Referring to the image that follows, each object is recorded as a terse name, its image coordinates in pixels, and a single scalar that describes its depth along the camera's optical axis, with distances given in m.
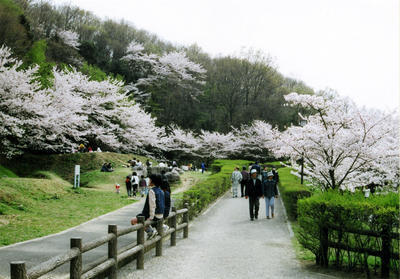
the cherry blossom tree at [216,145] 42.64
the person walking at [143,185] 19.09
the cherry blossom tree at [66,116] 19.75
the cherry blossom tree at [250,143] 43.53
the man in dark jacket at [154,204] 7.07
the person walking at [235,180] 18.41
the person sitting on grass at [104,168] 23.81
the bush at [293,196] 12.70
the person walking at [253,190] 12.28
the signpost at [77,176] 19.11
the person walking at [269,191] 12.49
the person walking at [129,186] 18.70
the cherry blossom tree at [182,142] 40.68
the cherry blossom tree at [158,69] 45.28
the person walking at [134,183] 18.59
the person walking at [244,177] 18.94
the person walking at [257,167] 17.83
